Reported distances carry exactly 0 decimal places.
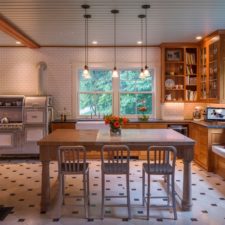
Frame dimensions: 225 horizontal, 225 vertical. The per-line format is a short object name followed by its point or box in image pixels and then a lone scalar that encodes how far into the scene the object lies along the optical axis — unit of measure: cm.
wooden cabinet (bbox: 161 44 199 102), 577
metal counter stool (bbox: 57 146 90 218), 291
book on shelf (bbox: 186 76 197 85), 583
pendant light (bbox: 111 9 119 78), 363
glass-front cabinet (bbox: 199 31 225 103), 478
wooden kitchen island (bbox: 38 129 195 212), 308
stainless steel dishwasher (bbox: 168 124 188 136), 553
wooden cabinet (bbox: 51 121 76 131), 560
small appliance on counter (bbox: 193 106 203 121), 588
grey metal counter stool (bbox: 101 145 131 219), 290
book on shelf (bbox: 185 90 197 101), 582
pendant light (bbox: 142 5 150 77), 347
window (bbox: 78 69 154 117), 613
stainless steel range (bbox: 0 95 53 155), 547
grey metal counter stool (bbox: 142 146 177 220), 289
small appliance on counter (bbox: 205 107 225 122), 524
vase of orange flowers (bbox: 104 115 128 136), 356
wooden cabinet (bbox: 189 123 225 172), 458
